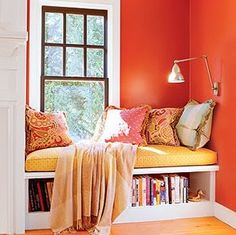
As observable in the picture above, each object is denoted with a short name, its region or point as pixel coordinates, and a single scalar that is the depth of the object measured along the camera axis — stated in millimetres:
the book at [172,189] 3846
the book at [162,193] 3812
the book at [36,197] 3594
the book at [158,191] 3799
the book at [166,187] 3828
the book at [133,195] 3730
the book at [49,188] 3595
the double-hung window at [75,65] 4230
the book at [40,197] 3596
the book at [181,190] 3876
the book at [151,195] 3788
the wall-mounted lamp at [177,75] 3975
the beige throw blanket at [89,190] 3311
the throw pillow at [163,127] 4059
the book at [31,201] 3584
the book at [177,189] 3859
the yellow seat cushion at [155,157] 3440
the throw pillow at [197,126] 3881
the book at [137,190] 3742
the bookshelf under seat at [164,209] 3471
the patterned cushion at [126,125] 3930
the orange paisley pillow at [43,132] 3678
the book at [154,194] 3793
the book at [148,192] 3775
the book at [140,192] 3746
